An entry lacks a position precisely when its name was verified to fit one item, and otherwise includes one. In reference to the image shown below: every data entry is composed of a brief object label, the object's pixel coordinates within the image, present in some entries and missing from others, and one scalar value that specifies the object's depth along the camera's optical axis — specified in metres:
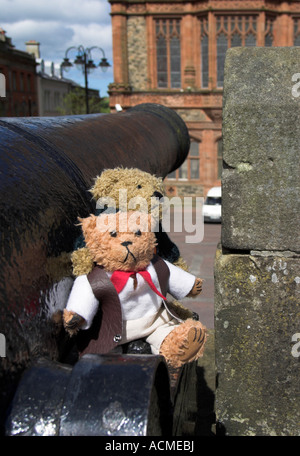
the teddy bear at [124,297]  1.93
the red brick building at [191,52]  24.81
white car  19.88
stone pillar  2.08
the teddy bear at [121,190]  1.94
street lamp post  15.61
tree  30.86
